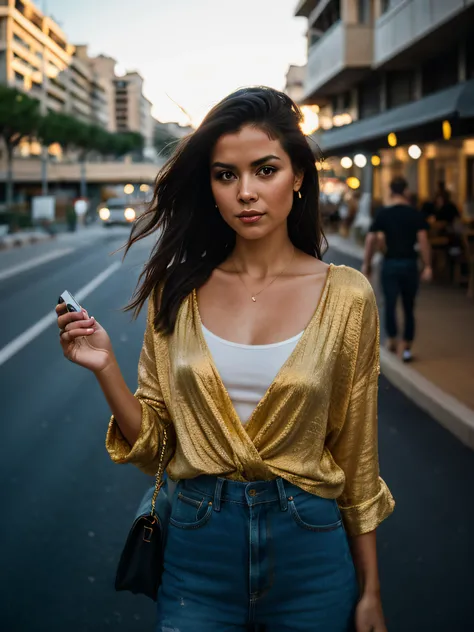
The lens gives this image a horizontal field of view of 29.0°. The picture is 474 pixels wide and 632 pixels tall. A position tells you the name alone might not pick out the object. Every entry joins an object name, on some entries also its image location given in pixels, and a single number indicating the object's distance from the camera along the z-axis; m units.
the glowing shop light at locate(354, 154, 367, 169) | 27.75
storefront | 15.20
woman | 1.96
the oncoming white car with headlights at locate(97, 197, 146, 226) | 60.93
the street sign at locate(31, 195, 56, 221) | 55.19
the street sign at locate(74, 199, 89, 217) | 64.81
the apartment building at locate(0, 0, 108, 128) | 114.75
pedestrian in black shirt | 9.55
